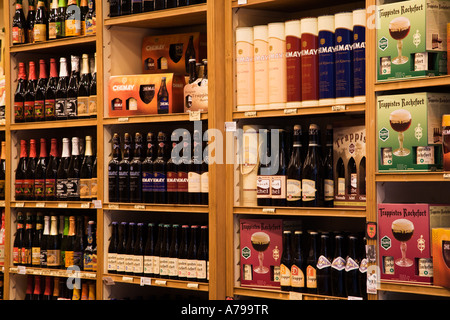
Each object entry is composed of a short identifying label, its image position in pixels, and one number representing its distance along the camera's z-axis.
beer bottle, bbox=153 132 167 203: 3.67
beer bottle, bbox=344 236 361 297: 3.05
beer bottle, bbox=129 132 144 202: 3.76
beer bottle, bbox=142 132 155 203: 3.72
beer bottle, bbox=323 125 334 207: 3.17
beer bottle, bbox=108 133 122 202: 3.85
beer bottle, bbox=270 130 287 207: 3.28
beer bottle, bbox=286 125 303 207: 3.23
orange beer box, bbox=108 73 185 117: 3.69
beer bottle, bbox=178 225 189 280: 3.59
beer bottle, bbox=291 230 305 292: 3.22
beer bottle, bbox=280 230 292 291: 3.25
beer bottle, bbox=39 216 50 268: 4.20
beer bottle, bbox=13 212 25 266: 4.30
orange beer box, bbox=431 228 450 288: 2.72
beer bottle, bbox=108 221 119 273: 3.84
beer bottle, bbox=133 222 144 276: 3.74
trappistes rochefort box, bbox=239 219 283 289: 3.34
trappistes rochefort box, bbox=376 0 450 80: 2.81
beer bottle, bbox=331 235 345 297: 3.09
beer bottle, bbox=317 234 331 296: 3.14
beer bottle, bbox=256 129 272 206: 3.32
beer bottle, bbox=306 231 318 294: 3.19
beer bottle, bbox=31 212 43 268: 4.23
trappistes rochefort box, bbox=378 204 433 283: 2.80
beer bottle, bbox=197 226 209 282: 3.49
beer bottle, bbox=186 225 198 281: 3.53
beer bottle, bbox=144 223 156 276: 3.71
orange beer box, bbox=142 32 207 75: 3.85
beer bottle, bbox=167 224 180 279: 3.62
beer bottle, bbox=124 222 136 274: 3.77
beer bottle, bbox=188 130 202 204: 3.54
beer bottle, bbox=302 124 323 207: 3.18
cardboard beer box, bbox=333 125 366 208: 3.07
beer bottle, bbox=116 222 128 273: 3.80
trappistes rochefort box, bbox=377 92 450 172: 2.80
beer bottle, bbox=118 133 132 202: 3.80
